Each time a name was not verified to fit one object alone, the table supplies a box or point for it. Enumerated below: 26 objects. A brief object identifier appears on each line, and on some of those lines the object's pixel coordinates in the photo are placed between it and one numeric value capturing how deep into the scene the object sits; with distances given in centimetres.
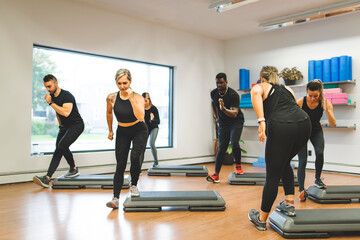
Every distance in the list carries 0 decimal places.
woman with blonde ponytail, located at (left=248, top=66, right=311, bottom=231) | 238
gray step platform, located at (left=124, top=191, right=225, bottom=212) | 316
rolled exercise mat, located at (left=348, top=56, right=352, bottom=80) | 584
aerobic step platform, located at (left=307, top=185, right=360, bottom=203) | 356
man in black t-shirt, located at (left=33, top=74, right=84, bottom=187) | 421
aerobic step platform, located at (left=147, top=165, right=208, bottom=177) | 546
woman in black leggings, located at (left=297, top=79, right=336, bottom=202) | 337
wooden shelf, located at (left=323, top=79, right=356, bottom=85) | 585
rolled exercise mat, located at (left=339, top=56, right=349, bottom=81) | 580
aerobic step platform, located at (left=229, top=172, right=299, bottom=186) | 464
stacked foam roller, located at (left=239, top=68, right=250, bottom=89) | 739
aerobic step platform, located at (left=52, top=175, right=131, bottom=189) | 428
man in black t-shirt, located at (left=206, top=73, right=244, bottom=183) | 450
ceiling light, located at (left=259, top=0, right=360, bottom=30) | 540
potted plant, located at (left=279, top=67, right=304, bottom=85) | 653
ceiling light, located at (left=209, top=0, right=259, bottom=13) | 516
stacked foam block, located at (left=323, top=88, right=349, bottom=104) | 575
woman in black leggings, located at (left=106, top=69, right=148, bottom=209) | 313
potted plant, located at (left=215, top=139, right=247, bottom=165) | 711
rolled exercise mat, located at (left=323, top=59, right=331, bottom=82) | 604
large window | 515
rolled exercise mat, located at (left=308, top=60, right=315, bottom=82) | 625
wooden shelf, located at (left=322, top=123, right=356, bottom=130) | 588
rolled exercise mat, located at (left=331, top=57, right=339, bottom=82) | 593
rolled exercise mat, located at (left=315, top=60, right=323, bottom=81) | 618
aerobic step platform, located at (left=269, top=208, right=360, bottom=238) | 248
